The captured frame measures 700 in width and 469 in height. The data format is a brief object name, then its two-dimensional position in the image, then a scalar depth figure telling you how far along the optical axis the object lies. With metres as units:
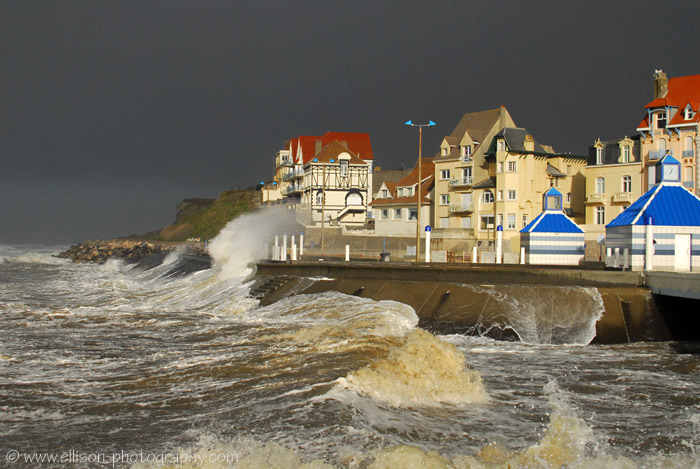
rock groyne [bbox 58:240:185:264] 84.06
